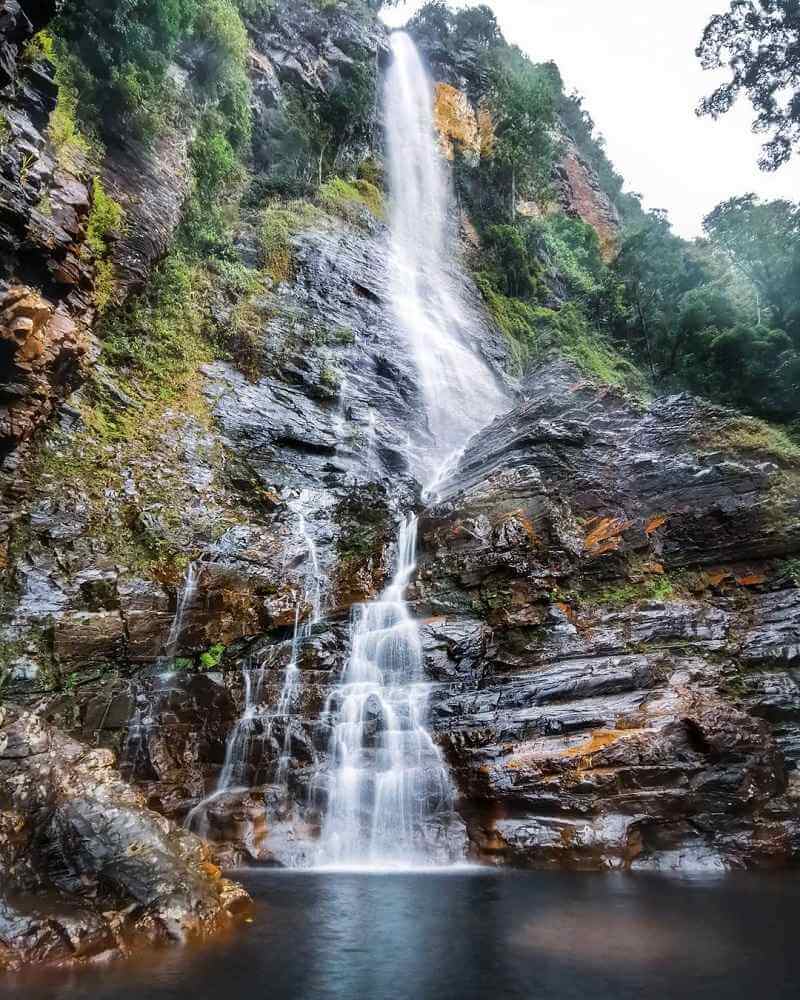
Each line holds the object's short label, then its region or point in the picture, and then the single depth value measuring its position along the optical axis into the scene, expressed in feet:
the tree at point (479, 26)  143.74
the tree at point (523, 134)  116.98
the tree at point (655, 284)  92.58
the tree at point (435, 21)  139.95
